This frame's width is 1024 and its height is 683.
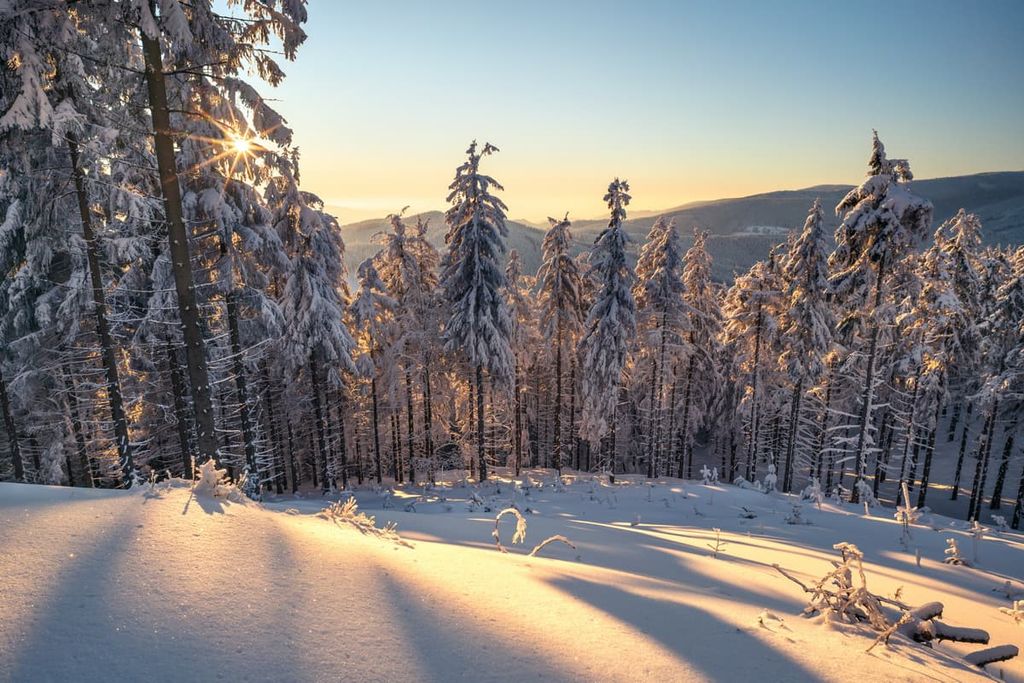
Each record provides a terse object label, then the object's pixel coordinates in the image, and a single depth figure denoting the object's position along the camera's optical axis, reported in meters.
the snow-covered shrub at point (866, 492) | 18.89
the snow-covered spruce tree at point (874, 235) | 17.94
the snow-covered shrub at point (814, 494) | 12.77
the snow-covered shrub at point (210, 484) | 5.13
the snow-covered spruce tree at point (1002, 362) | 23.77
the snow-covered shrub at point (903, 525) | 8.63
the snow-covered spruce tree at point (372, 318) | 23.33
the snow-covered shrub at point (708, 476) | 15.74
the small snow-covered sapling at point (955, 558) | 7.09
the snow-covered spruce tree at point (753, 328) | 27.55
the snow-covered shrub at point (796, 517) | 10.58
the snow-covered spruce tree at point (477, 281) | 20.88
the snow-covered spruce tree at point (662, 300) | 26.58
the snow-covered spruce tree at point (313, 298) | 18.33
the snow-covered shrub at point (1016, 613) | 4.61
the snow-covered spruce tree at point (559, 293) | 26.02
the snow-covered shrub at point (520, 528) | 5.72
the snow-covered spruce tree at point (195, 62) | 7.41
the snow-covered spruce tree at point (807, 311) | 25.05
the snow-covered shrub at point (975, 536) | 8.00
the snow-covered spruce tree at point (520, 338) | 30.56
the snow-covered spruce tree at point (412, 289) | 24.28
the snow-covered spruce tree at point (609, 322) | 23.45
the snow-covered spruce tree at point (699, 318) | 29.66
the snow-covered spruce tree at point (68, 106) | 7.84
